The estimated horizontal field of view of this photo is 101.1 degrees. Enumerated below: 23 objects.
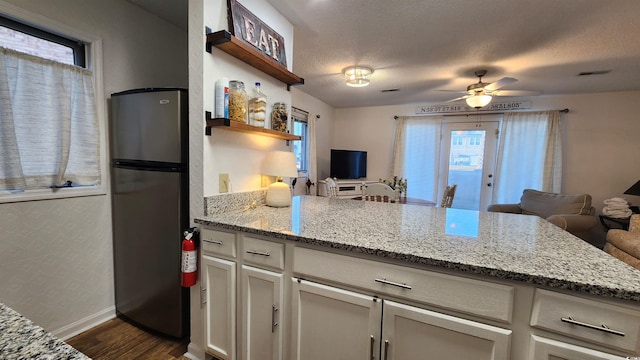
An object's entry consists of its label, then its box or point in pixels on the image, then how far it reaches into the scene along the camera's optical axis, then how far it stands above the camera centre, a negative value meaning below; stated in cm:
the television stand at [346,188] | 465 -44
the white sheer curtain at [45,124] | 145 +19
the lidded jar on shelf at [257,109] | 167 +33
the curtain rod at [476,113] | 445 +94
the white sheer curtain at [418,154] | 488 +22
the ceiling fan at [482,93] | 294 +85
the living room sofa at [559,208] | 317 -55
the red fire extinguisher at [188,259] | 143 -54
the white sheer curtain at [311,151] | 453 +20
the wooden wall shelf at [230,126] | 141 +20
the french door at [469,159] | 455 +15
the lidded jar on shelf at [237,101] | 154 +35
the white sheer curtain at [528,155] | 411 +23
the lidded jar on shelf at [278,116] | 193 +33
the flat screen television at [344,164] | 500 +0
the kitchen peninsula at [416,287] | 80 -44
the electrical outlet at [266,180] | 193 -14
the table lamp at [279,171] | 177 -6
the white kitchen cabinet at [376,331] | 91 -64
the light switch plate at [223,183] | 159 -14
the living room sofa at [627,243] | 206 -60
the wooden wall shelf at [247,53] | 140 +63
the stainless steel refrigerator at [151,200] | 159 -27
